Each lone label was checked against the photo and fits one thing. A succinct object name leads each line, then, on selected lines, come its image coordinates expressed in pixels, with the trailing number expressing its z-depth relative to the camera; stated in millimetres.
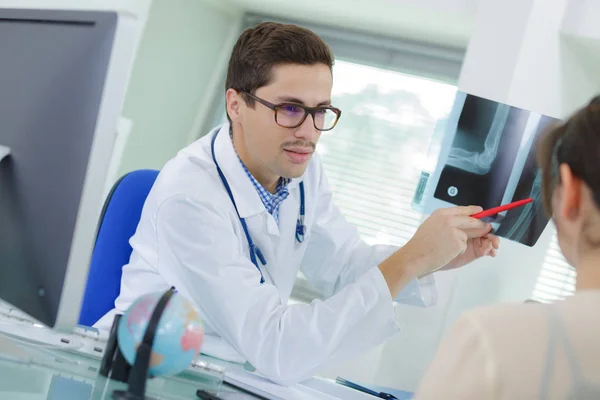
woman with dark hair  711
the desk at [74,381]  1012
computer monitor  893
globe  987
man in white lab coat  1455
